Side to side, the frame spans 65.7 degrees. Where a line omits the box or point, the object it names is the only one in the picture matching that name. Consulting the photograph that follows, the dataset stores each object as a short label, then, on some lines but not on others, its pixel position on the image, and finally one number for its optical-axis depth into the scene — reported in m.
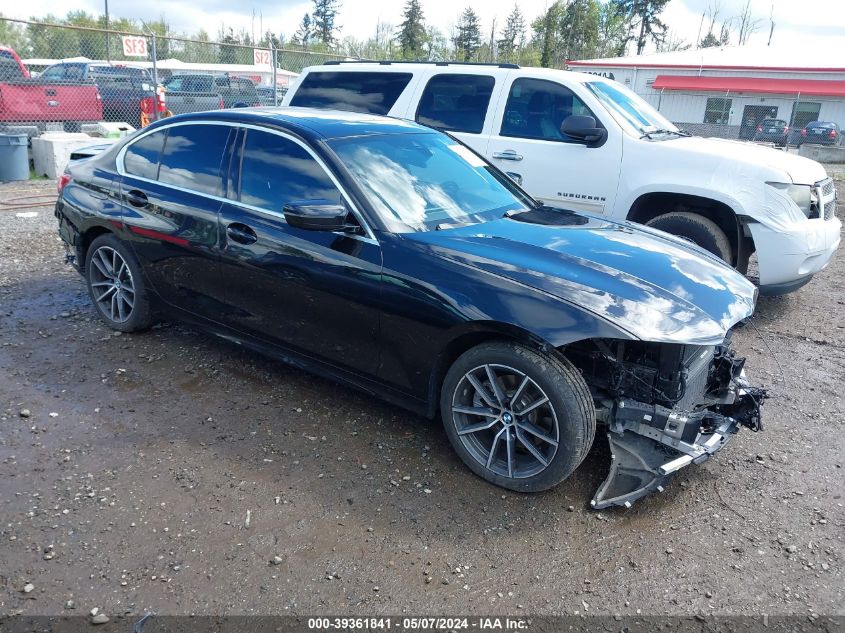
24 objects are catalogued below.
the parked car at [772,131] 24.33
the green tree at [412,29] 66.94
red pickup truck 13.13
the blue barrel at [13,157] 11.07
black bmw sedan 3.04
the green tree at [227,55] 32.28
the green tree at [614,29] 64.69
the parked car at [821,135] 26.36
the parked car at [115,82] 17.89
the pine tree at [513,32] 65.38
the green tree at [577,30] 59.19
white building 32.50
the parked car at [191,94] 20.09
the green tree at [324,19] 78.56
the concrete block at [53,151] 11.59
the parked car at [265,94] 22.34
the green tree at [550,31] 59.03
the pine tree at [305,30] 78.31
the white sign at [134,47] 17.04
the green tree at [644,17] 63.84
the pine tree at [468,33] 64.62
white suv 5.57
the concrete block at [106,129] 13.59
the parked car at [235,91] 22.36
